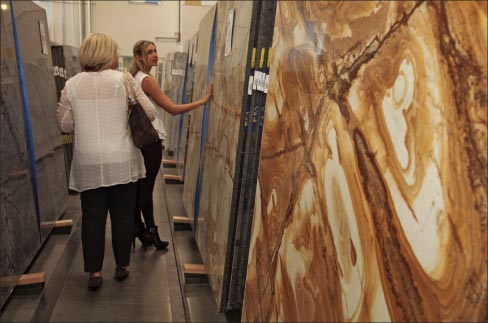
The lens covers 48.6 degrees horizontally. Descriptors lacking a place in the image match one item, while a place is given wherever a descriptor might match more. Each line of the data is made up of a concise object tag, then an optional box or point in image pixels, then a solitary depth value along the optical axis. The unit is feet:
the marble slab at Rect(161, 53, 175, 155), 30.09
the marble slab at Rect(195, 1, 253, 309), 8.50
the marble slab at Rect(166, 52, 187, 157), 24.68
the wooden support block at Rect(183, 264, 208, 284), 11.37
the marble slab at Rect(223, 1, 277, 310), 7.69
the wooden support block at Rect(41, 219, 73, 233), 14.71
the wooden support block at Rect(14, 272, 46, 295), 10.84
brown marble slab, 2.51
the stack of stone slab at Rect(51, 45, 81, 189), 18.24
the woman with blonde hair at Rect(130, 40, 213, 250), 11.84
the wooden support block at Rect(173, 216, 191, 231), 15.67
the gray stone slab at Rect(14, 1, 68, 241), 12.71
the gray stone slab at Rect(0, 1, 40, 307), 10.07
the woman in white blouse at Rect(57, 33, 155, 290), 10.27
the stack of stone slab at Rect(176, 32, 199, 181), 19.60
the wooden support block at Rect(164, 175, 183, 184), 22.86
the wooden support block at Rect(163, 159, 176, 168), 27.55
